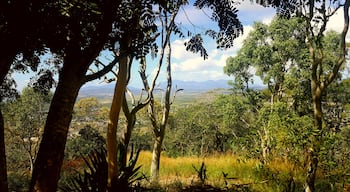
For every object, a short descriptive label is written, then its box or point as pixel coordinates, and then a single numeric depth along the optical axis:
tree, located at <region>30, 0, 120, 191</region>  2.65
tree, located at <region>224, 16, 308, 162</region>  17.48
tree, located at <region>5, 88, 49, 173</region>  21.33
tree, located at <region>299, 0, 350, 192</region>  5.81
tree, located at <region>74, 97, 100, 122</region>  31.52
